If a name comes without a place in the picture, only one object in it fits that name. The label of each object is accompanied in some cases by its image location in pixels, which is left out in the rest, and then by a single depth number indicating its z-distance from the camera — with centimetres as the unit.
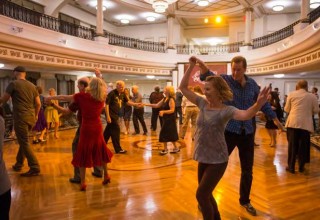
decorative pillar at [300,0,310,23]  913
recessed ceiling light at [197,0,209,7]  1193
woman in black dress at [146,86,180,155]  511
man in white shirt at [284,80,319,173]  399
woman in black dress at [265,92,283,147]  604
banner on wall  1295
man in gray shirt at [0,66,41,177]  376
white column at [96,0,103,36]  1180
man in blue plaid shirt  249
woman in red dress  309
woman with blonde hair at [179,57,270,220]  194
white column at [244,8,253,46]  1344
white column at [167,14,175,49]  1491
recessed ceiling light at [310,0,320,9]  1109
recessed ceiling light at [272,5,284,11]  1262
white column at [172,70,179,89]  1430
